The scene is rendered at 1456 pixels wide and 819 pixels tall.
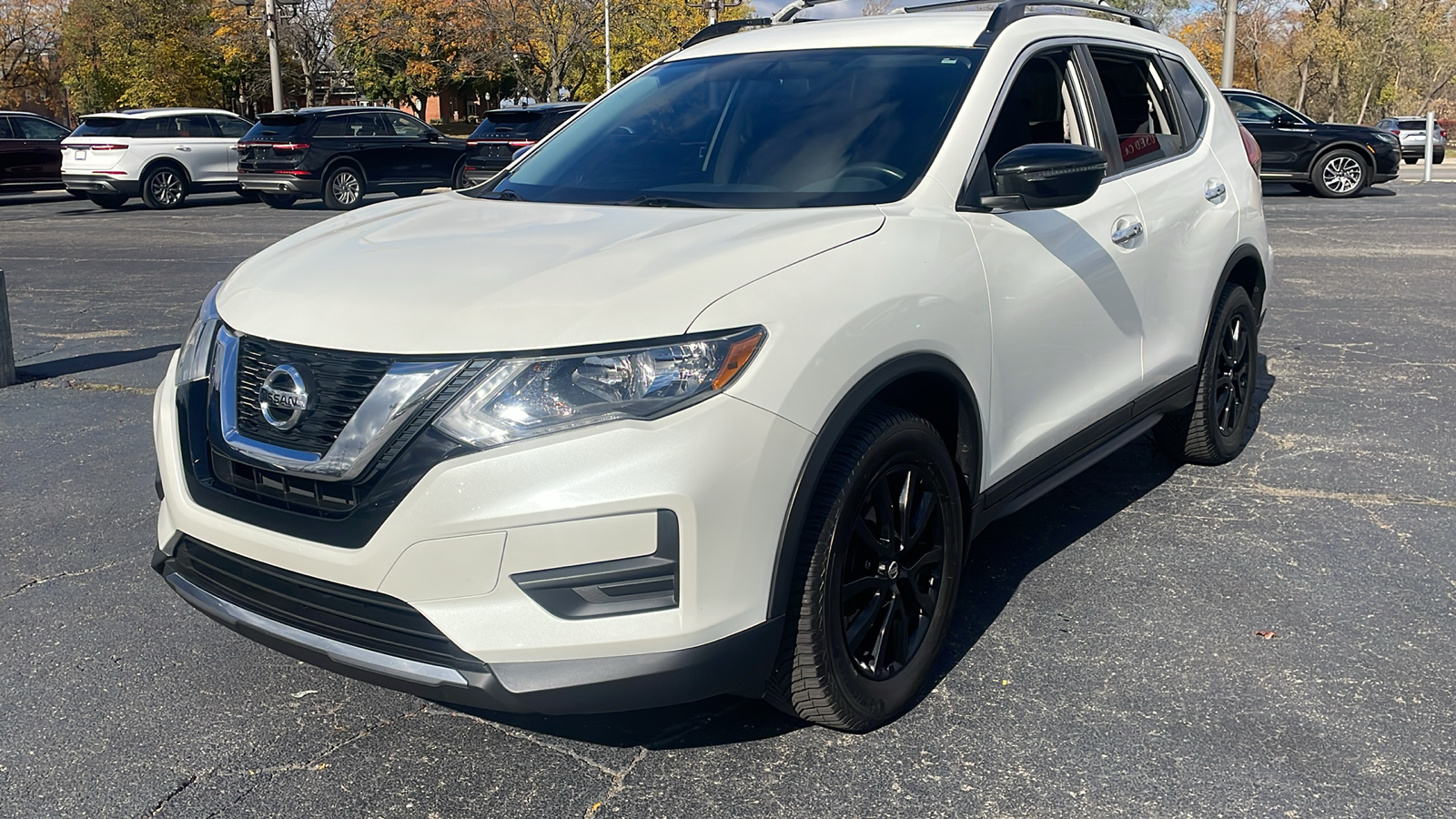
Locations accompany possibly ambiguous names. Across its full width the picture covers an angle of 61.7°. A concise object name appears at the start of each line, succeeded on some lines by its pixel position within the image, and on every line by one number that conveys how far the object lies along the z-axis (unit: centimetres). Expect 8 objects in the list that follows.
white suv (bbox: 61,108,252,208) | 2006
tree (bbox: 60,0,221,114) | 4797
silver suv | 2781
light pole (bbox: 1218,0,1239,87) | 2489
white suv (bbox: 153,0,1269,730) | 241
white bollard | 2430
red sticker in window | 428
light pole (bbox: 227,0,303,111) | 2888
